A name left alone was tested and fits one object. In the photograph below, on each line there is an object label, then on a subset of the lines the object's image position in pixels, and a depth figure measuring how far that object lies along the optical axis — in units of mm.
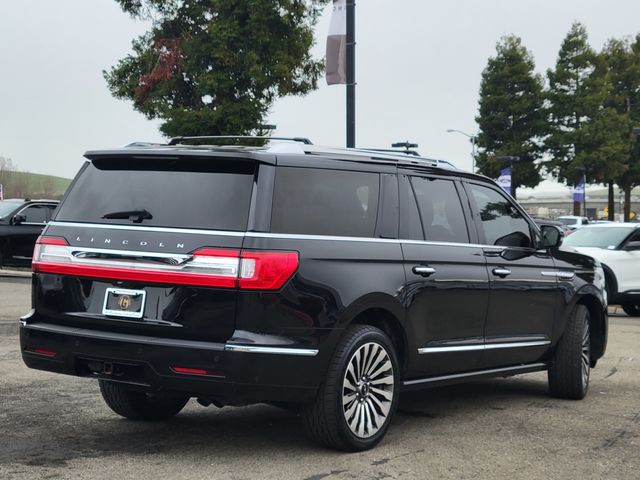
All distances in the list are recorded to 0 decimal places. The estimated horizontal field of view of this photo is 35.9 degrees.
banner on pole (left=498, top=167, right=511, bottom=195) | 46594
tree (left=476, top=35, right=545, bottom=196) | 73250
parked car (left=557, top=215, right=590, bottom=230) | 55938
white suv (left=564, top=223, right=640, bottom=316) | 17031
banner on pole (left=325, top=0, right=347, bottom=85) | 16766
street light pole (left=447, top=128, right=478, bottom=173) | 74050
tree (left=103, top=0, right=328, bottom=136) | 36125
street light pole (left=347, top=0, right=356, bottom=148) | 16812
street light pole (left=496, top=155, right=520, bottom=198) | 69625
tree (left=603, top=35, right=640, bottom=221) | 71125
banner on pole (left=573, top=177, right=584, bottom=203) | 65438
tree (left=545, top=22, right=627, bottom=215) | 67312
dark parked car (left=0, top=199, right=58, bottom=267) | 21516
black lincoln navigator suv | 5305
